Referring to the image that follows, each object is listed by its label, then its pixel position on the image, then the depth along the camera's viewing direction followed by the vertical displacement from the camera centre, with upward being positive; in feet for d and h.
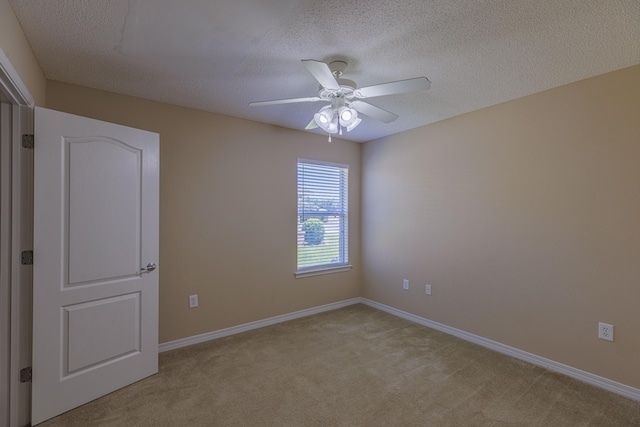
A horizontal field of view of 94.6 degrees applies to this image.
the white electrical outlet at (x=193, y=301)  9.89 -2.82
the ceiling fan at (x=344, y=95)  5.81 +2.65
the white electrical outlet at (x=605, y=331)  7.40 -2.92
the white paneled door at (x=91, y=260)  6.35 -1.01
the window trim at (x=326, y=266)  12.59 -2.26
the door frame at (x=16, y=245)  5.92 -0.57
